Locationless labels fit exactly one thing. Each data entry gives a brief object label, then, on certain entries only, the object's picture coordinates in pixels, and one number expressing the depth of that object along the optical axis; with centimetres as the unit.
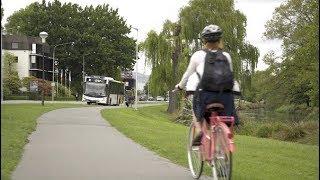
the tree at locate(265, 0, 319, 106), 4250
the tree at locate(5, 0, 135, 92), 8311
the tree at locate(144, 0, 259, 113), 4138
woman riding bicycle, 627
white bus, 5616
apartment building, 9331
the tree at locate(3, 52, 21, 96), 7146
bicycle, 599
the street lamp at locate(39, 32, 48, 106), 3634
